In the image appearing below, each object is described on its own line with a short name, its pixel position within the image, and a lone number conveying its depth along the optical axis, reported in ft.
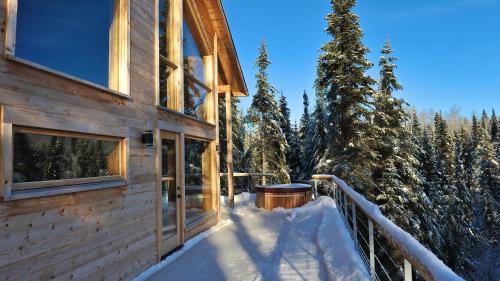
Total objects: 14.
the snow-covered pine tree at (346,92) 49.03
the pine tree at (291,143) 101.40
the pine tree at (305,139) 89.88
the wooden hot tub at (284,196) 33.32
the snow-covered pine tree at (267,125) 77.46
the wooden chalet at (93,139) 9.57
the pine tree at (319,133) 53.97
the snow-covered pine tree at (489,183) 110.32
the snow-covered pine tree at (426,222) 50.80
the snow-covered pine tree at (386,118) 49.78
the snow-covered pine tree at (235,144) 73.82
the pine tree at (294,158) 103.65
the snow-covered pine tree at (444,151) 91.56
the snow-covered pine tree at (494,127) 211.47
